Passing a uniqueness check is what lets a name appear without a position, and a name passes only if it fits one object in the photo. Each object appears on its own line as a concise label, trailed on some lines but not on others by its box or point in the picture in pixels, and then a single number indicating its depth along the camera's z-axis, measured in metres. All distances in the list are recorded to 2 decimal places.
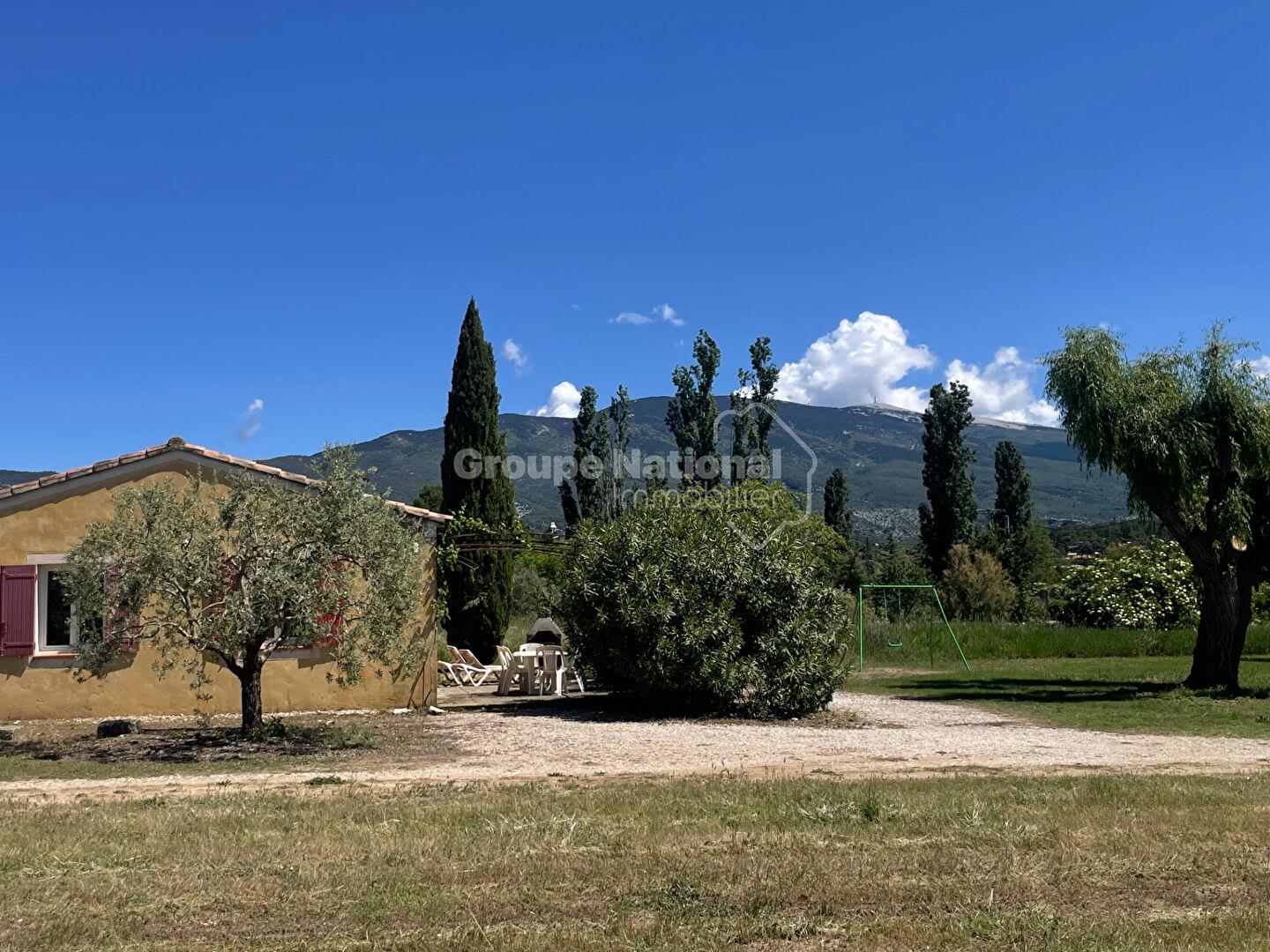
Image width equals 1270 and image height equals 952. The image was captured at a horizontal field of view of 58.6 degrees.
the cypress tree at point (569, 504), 46.16
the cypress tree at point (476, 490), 26.30
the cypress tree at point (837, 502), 56.50
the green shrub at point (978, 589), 43.62
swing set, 26.05
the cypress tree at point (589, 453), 43.88
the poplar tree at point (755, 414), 40.50
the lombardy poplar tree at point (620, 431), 45.25
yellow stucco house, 15.19
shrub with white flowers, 34.44
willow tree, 18.97
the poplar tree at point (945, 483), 50.50
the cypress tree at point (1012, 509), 49.44
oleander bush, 15.44
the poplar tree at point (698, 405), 40.69
